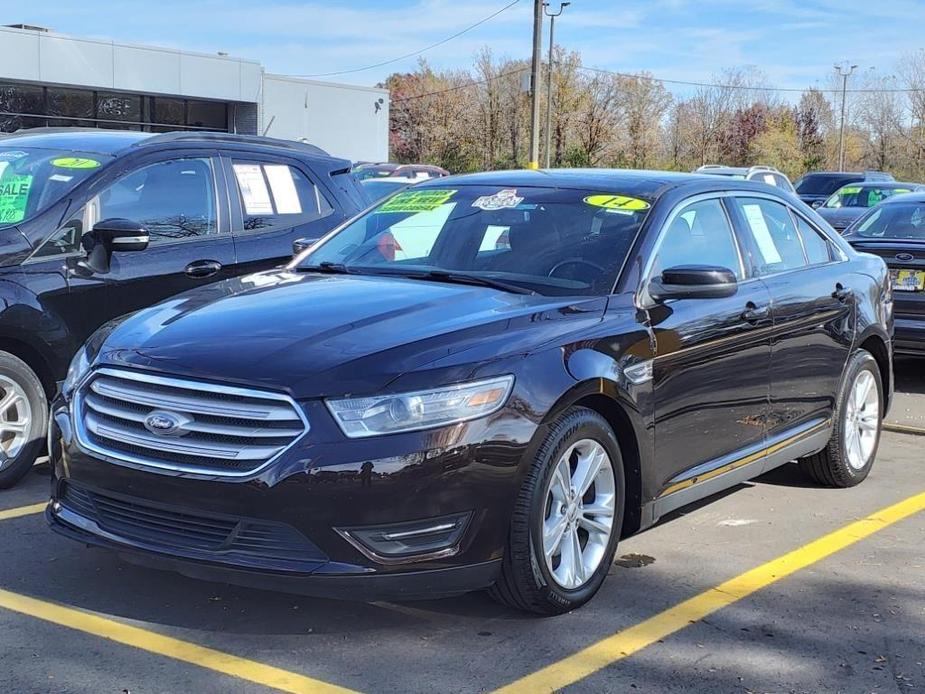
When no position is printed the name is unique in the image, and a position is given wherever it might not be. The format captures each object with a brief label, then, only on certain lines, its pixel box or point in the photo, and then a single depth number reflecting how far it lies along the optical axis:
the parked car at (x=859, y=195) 22.59
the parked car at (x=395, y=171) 23.37
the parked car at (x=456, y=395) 3.63
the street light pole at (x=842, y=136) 62.16
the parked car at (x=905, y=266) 9.15
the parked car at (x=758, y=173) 23.27
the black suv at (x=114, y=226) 5.69
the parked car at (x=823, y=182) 29.58
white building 31.36
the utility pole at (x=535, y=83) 31.88
